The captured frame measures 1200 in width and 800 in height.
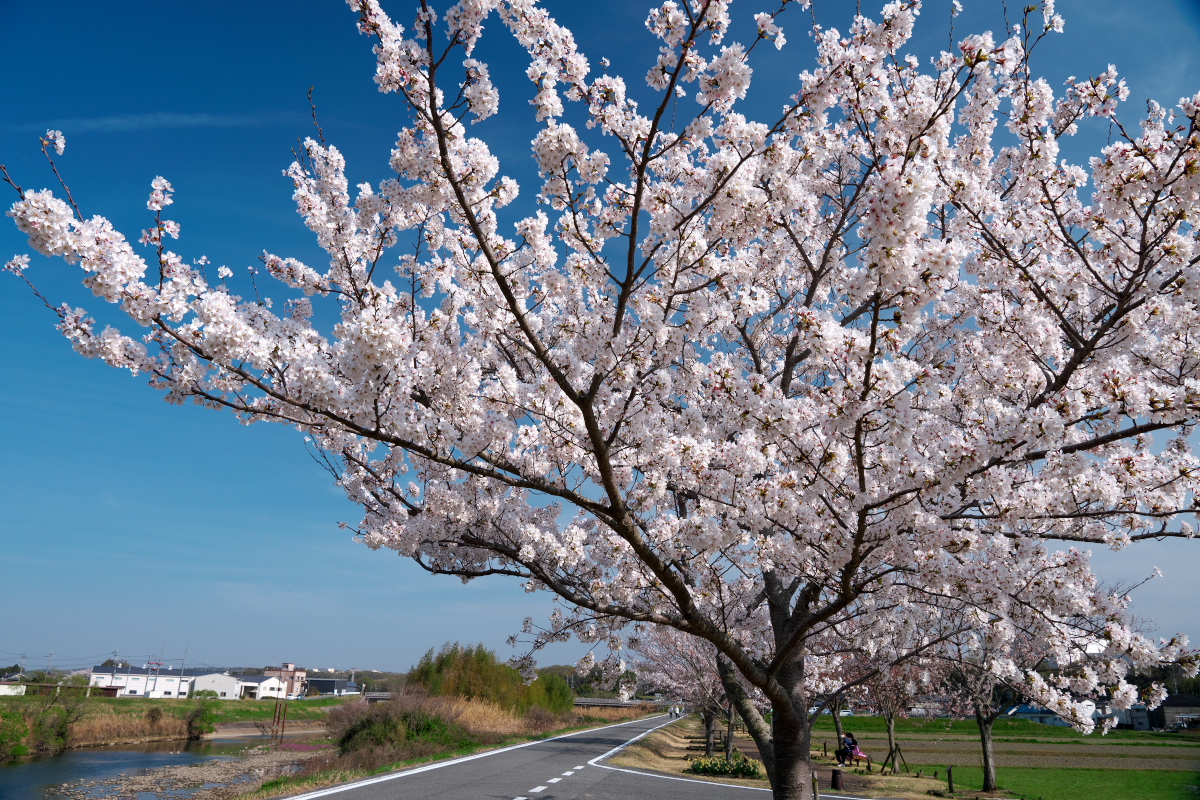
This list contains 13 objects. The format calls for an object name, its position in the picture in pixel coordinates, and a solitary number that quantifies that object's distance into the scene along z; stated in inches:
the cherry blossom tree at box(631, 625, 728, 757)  832.3
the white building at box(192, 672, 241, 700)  3257.9
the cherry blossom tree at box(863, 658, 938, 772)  908.6
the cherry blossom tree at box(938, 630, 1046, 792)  545.0
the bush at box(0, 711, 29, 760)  1101.1
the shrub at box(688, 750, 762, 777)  802.8
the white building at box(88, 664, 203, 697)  2992.1
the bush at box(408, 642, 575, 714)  1197.1
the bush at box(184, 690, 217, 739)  1676.9
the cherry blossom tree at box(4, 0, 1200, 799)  147.1
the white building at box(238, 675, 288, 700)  3479.3
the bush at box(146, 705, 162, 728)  1586.9
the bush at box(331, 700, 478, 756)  804.0
